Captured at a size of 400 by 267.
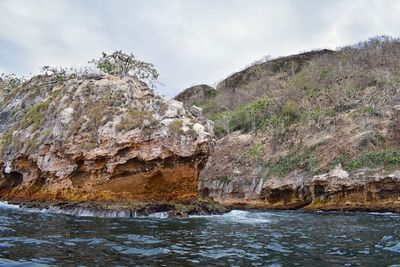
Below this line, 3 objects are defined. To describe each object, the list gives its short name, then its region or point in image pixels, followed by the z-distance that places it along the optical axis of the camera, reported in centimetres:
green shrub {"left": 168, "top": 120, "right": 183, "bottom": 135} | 1794
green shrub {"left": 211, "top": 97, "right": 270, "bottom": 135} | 4322
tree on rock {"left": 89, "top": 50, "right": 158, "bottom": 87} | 2306
